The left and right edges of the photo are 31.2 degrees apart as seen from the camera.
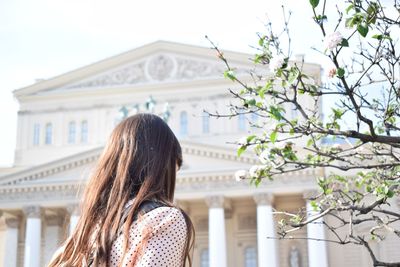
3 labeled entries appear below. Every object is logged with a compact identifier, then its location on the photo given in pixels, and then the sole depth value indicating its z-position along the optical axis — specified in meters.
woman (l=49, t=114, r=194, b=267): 2.26
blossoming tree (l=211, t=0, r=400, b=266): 6.44
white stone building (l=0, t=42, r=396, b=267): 33.69
